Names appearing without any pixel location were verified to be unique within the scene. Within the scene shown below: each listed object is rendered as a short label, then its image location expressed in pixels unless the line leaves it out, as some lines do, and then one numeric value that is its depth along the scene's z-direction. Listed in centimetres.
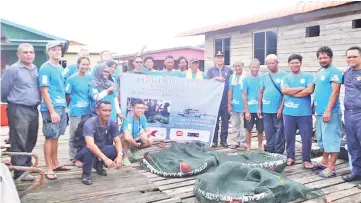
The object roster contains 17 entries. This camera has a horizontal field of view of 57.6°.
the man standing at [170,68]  621
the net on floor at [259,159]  426
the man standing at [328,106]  408
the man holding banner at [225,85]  574
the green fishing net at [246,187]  321
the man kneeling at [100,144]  389
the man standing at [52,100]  393
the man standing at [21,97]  373
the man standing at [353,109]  380
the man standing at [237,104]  563
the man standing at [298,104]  444
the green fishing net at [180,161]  420
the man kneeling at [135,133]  473
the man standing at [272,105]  489
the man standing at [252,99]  538
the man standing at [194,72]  603
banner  565
